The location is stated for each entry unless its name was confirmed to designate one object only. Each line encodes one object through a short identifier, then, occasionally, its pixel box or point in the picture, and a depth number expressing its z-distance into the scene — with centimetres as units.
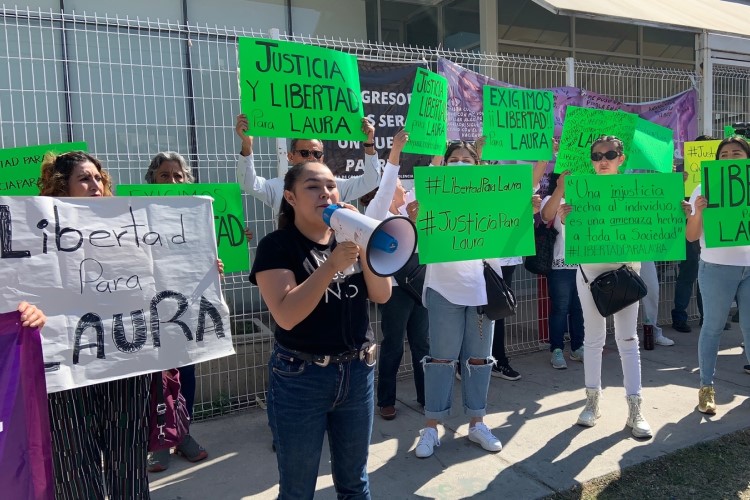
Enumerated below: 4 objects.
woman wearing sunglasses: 400
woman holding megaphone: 222
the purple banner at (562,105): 552
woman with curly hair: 245
